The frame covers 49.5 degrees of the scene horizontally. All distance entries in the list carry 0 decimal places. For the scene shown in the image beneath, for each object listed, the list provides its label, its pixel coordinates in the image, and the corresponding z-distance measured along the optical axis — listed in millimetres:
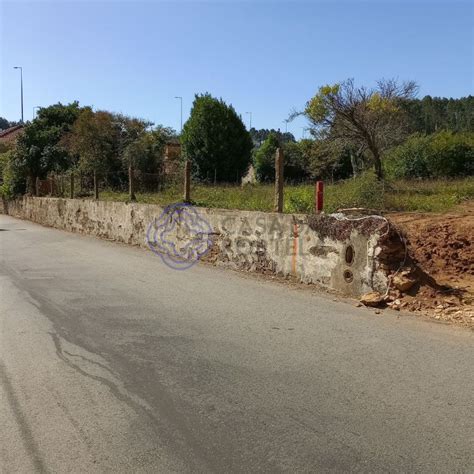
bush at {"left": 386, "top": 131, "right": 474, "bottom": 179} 23422
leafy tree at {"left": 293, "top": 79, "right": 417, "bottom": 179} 19156
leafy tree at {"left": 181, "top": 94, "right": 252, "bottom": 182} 29578
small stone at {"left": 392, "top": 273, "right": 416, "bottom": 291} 6956
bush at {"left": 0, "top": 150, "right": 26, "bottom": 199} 32094
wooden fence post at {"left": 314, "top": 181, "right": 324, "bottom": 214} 9031
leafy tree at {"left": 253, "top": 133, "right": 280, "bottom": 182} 33794
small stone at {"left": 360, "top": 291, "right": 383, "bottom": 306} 7007
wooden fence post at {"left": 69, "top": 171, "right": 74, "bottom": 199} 21312
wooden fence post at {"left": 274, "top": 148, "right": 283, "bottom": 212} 9617
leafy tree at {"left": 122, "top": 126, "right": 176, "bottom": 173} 24750
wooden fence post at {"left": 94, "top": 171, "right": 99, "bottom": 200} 18928
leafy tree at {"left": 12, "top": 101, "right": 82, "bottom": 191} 30850
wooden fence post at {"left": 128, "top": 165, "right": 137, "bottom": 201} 16094
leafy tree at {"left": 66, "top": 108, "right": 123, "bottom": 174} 26422
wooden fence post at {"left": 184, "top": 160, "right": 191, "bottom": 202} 12641
